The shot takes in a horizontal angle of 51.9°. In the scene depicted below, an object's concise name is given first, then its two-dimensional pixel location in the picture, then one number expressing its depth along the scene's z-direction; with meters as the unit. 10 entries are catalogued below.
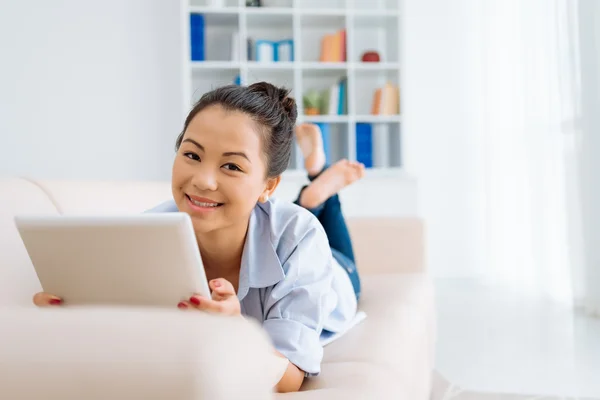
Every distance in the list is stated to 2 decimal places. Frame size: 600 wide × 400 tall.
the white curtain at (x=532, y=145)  3.29
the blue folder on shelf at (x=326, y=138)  3.78
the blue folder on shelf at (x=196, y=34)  3.67
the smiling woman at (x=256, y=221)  1.00
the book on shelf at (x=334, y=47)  3.83
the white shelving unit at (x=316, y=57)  3.71
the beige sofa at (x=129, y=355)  0.44
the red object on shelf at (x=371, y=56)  3.89
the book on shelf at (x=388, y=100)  3.81
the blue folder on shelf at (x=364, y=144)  3.80
